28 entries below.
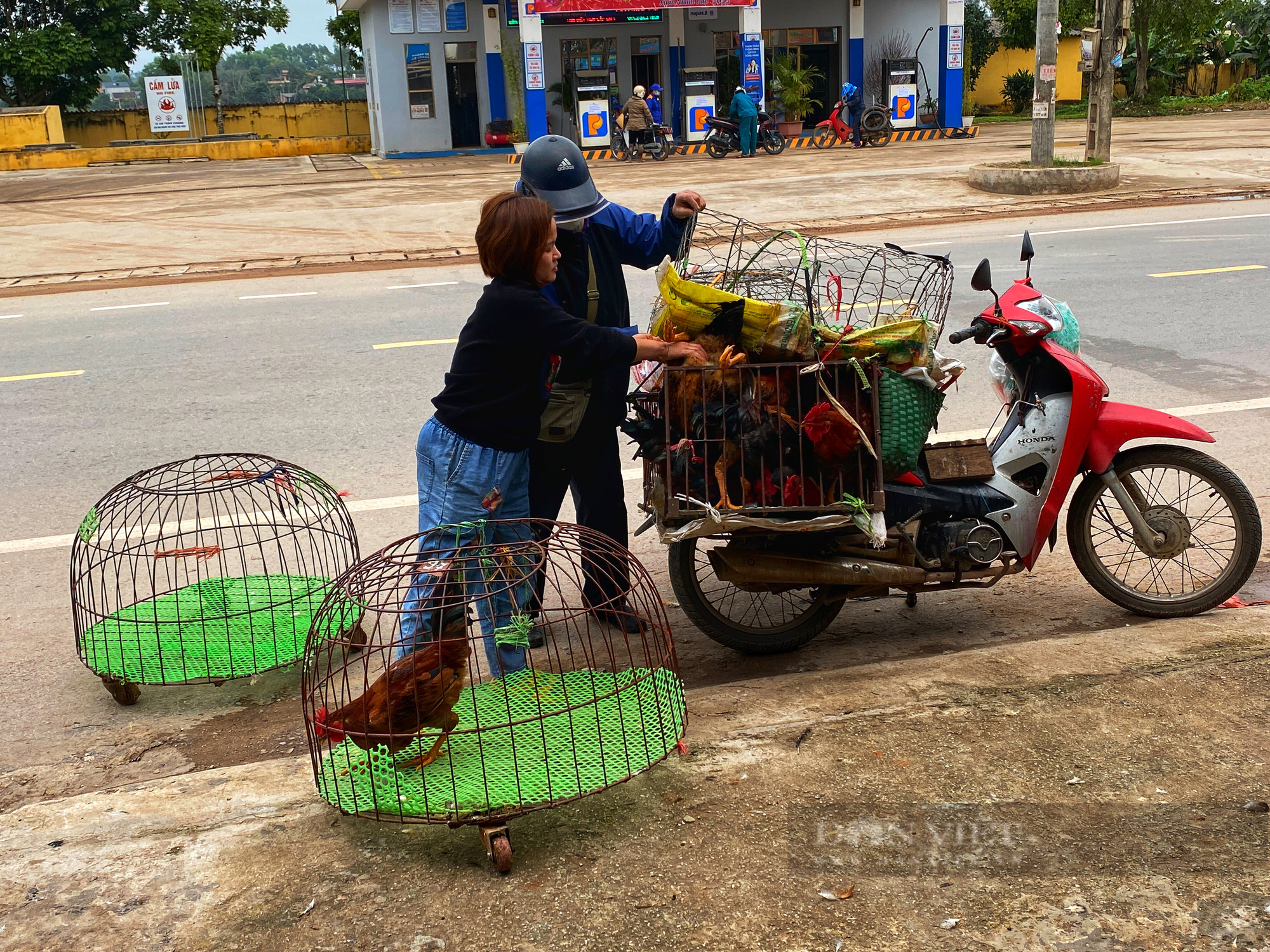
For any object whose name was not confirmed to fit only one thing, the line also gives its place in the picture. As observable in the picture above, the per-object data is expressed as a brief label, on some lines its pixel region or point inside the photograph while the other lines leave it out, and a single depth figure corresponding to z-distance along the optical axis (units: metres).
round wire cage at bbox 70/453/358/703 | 4.03
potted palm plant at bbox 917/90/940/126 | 29.19
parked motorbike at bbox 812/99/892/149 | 27.19
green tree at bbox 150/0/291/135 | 35.34
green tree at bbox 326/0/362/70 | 37.66
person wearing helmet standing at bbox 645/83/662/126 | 26.92
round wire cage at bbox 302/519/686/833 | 2.92
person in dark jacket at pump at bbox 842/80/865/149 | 27.09
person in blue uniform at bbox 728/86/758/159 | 24.91
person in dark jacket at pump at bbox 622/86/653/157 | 25.08
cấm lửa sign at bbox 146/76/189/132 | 31.92
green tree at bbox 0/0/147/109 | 35.41
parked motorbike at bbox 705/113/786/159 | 24.95
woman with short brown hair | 3.38
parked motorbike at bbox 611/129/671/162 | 25.58
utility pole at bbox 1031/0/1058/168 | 15.26
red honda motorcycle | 3.82
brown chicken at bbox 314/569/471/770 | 2.92
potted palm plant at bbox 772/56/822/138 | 28.91
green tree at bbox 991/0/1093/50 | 34.12
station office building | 28.81
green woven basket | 3.53
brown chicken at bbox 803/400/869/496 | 3.44
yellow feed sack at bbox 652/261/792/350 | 3.43
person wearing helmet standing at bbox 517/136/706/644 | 3.75
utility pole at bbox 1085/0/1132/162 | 15.70
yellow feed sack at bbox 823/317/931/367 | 3.49
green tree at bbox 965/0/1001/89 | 37.94
